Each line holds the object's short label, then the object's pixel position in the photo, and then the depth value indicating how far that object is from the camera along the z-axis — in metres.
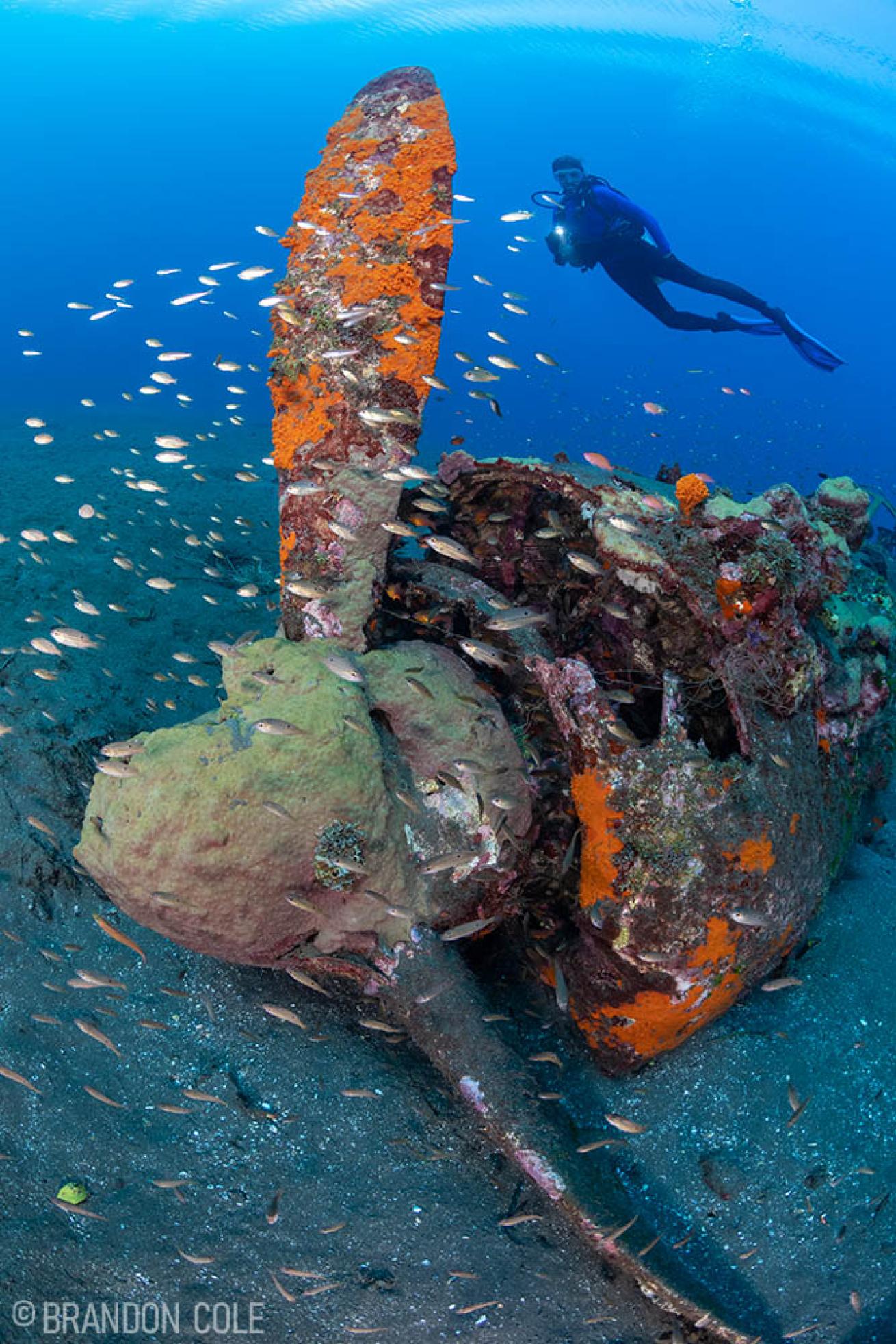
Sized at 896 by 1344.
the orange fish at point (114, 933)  4.36
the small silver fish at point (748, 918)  4.00
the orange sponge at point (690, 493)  5.00
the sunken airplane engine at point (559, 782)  4.03
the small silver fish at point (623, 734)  4.13
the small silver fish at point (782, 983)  4.21
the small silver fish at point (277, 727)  4.00
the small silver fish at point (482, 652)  4.45
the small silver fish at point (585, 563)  4.87
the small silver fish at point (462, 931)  4.20
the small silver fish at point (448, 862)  4.10
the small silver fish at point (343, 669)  4.22
